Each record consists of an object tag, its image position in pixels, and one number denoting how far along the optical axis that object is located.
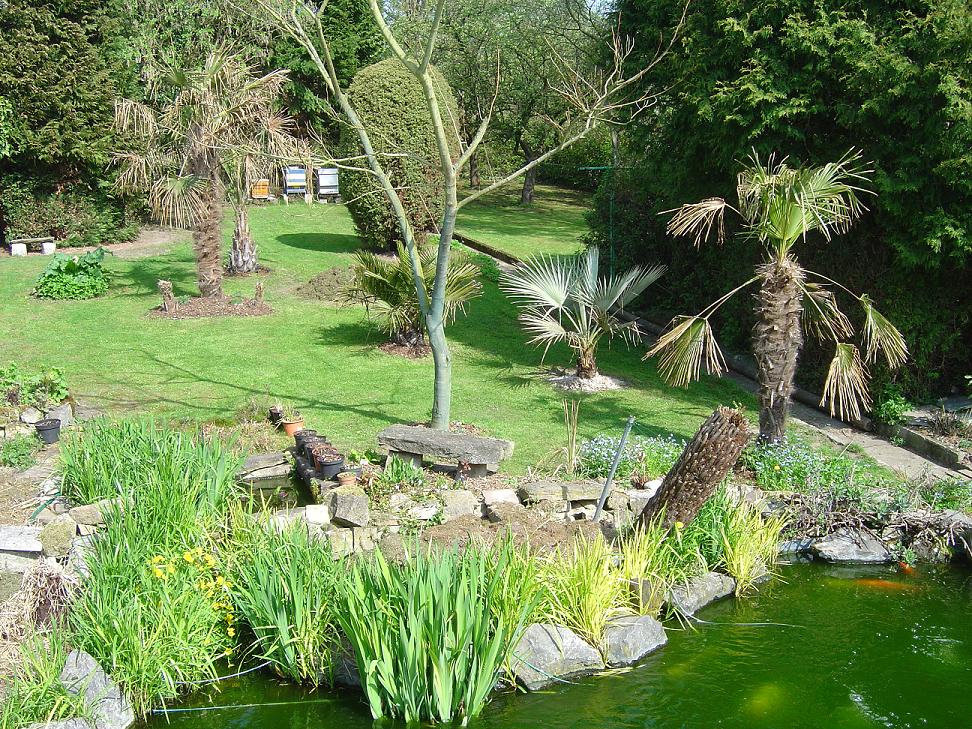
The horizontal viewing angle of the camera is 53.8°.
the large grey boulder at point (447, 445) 8.37
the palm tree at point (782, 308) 8.99
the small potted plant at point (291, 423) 9.80
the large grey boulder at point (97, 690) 5.37
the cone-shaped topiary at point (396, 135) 16.59
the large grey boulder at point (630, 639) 6.35
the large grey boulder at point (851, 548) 7.97
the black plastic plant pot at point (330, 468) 8.14
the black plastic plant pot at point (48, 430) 9.19
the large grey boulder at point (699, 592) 6.98
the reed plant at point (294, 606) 5.92
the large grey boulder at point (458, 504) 7.68
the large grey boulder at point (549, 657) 6.05
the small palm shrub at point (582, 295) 11.78
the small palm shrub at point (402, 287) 11.56
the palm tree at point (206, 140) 14.23
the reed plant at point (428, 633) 5.37
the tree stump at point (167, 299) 14.74
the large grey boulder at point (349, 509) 7.47
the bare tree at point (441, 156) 8.41
